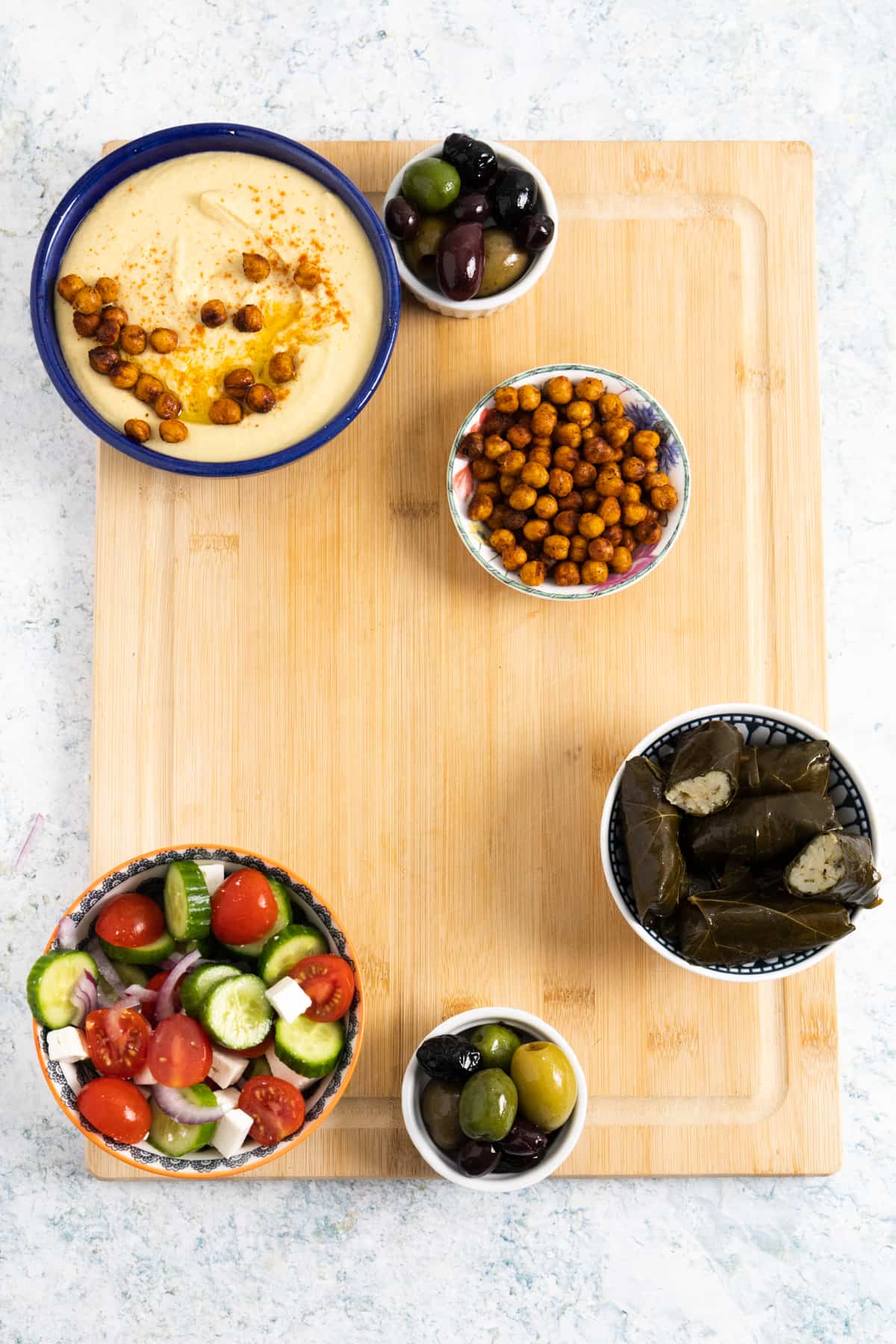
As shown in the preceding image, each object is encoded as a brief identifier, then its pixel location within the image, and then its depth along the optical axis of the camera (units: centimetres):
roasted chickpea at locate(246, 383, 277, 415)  74
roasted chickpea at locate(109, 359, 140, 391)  75
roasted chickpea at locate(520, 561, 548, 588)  76
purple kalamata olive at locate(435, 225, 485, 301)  75
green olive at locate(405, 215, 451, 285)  76
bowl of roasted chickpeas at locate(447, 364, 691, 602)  76
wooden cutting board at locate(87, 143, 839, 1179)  78
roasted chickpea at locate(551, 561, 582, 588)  76
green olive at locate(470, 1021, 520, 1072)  74
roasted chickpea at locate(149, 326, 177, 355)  75
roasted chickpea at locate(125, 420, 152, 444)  74
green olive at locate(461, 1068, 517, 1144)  72
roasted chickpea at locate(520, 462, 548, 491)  75
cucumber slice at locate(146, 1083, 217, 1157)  72
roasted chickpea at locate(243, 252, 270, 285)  74
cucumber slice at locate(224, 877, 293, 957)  73
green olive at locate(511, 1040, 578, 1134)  73
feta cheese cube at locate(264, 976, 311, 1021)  71
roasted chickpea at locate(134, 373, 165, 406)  75
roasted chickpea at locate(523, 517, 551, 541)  76
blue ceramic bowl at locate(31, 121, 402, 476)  74
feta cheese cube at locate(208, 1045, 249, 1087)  72
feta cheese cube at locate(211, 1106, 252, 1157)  71
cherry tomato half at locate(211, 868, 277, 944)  73
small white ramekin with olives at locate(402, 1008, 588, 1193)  72
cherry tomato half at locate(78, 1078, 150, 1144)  71
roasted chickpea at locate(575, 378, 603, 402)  76
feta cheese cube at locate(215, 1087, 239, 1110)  72
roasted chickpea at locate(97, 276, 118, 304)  75
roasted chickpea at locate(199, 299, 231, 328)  74
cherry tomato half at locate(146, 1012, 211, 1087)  71
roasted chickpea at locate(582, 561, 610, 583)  75
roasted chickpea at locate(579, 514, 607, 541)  75
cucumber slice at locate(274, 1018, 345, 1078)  71
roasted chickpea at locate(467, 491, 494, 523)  76
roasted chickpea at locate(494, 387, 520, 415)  76
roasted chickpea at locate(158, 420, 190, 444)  74
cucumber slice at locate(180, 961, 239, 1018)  72
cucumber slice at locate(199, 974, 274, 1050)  71
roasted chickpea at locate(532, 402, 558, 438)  76
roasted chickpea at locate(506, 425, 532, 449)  76
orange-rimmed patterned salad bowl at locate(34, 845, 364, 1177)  72
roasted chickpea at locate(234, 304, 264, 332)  74
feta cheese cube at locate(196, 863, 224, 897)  74
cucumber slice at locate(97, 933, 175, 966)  73
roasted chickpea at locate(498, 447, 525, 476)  76
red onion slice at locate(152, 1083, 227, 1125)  71
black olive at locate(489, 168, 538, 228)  76
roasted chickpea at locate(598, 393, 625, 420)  76
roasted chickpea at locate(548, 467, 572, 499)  76
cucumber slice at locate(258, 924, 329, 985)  73
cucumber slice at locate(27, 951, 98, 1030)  71
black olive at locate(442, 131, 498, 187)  75
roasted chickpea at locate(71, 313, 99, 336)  75
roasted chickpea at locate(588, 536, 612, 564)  75
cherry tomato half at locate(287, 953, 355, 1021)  72
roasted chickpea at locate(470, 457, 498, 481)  76
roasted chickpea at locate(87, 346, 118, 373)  74
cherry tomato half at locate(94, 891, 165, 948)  73
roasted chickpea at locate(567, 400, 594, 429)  76
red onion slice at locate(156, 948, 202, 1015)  73
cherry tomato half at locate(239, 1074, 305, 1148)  71
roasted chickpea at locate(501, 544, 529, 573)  76
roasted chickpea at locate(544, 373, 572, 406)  76
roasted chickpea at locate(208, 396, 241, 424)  74
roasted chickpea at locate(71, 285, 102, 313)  75
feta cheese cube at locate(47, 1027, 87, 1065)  71
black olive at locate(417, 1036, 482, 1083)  73
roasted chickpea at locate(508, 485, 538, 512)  75
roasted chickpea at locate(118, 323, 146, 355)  74
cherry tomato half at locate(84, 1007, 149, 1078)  72
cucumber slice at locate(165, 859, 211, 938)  72
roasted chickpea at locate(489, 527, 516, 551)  76
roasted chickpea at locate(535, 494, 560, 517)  76
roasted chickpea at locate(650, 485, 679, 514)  76
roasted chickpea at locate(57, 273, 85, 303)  75
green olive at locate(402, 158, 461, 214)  75
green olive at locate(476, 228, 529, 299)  76
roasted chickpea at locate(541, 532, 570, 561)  75
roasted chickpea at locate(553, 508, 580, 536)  76
